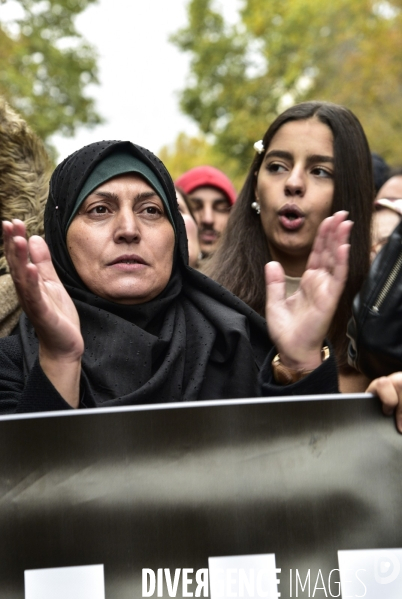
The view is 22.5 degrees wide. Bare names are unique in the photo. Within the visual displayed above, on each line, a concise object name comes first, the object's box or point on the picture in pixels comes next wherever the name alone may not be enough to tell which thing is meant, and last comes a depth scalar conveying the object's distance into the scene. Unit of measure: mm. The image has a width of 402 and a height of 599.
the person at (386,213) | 4979
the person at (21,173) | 3900
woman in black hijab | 2639
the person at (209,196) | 6719
